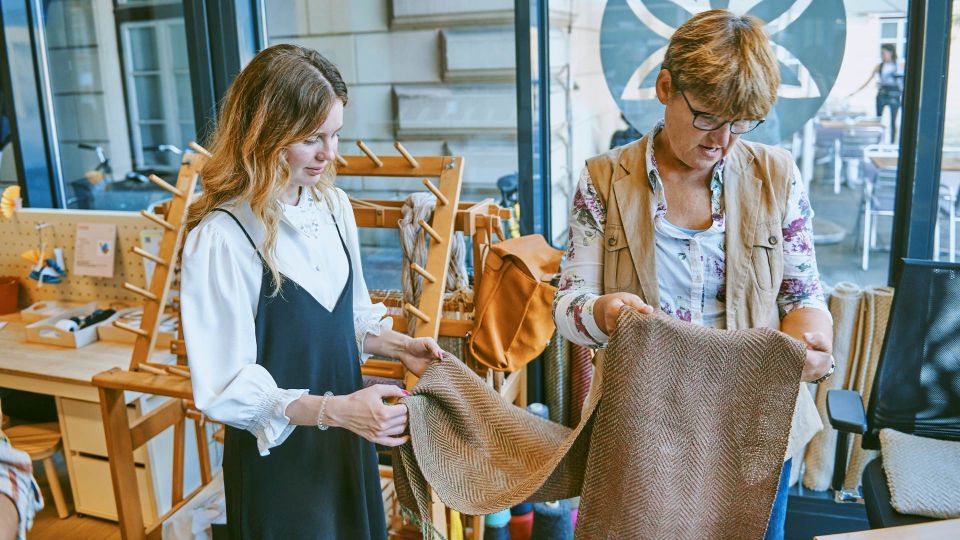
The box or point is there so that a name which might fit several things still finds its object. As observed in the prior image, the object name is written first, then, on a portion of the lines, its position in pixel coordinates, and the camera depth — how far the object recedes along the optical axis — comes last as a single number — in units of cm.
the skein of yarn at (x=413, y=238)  222
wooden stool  286
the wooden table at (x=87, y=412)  267
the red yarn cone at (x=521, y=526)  254
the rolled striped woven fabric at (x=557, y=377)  266
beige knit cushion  178
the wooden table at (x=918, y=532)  130
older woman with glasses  138
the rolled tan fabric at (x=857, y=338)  239
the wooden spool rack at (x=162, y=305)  208
